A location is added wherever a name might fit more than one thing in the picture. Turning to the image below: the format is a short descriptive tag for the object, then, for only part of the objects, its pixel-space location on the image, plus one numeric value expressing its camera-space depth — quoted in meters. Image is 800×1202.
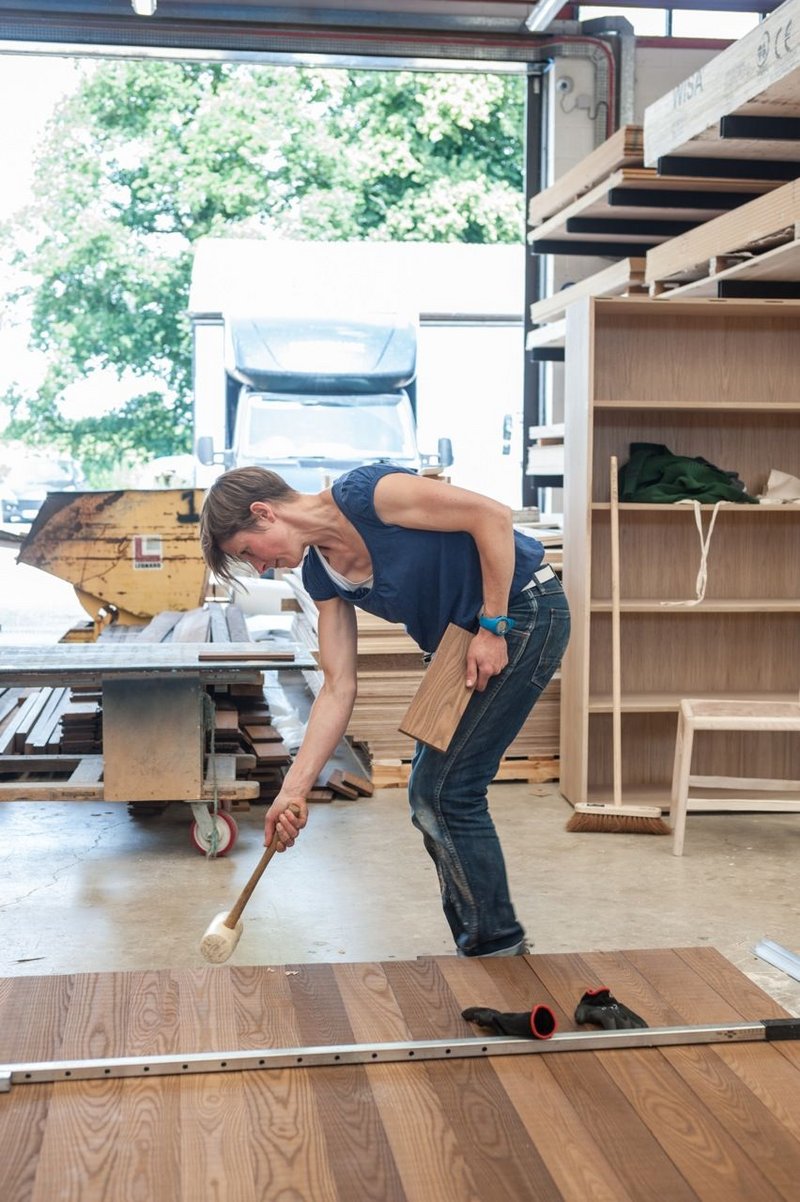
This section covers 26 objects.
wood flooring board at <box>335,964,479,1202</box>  1.95
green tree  19.25
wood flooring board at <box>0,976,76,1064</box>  2.36
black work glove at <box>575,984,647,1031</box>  2.45
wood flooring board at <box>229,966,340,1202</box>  1.96
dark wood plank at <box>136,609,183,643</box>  6.07
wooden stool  4.96
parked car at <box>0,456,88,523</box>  15.98
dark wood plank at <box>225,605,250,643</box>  5.96
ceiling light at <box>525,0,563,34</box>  7.52
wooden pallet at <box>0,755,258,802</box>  4.87
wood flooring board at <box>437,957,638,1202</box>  1.95
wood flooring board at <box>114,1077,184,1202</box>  1.93
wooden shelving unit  5.72
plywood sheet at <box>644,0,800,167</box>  4.18
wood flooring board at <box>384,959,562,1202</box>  1.96
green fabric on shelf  5.60
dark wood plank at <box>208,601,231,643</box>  5.92
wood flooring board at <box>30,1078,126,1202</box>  1.92
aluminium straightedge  2.28
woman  2.92
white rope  5.49
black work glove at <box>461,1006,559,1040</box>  2.37
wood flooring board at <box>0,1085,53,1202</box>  1.92
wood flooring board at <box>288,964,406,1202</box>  1.95
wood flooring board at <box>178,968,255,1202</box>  1.95
